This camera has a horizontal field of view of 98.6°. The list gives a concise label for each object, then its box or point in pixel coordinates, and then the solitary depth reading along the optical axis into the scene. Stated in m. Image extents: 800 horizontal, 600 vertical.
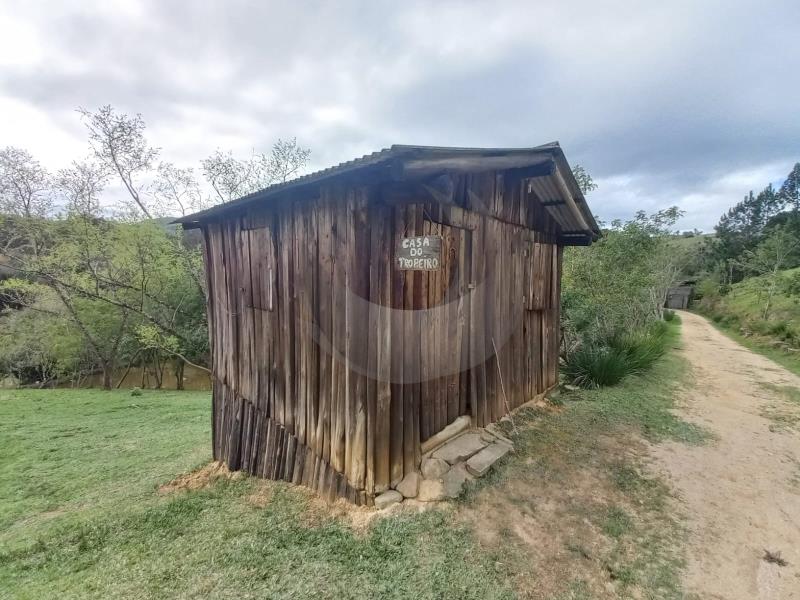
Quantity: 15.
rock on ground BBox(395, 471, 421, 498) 3.35
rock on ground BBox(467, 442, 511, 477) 3.64
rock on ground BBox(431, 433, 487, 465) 3.70
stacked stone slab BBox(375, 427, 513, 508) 3.35
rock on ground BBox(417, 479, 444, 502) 3.31
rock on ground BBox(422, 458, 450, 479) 3.48
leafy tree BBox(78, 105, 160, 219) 12.89
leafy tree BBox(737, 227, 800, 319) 15.81
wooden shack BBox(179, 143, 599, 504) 3.21
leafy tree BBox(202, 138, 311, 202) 15.05
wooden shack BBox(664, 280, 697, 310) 33.97
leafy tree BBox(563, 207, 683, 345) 9.27
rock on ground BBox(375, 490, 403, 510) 3.28
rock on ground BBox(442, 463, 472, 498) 3.36
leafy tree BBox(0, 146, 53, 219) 12.49
